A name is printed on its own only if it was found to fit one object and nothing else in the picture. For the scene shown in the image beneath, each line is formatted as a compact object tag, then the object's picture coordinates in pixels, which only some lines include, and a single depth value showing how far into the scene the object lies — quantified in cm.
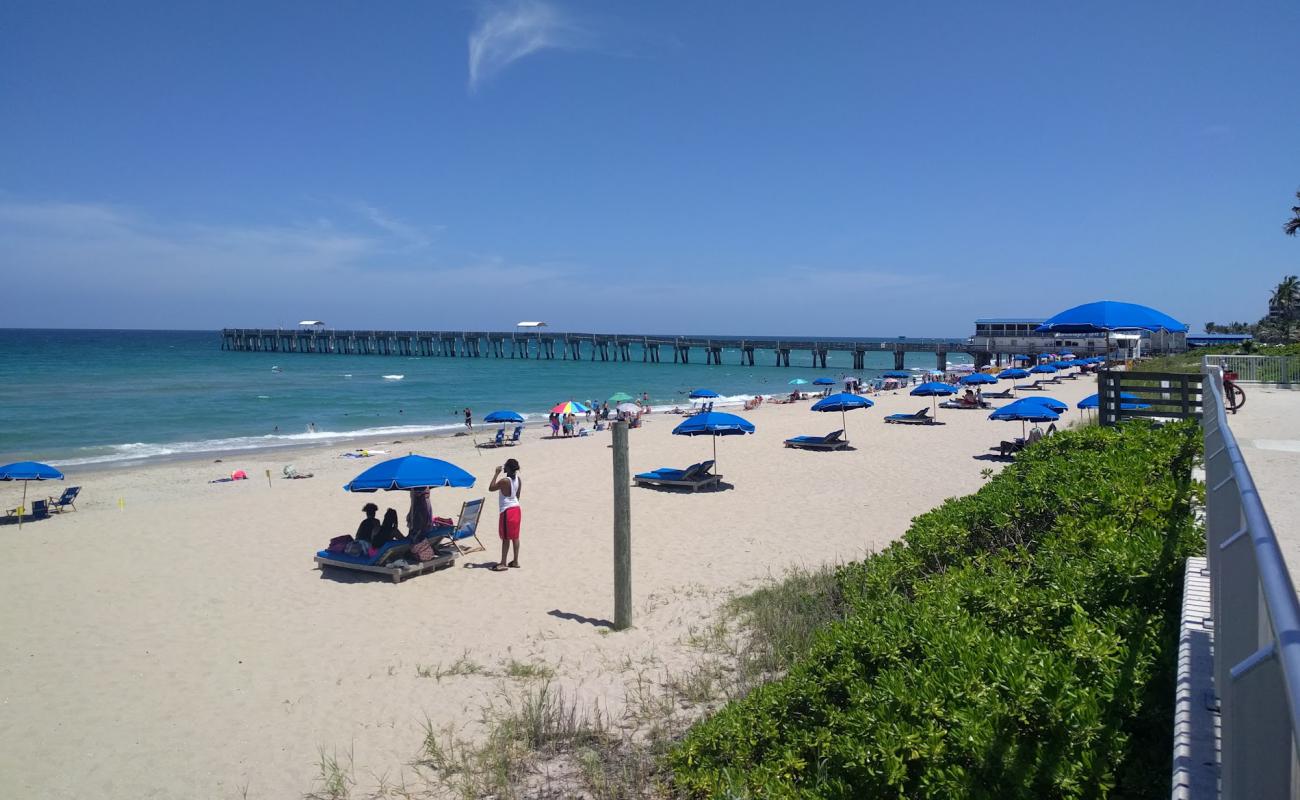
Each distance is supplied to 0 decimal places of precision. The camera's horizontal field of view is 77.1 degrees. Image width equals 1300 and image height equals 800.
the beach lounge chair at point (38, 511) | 1500
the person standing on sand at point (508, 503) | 973
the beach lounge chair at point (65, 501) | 1564
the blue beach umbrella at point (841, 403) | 1981
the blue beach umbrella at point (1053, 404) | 1795
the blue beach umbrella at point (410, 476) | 973
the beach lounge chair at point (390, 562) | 970
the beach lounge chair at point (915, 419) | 2556
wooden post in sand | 778
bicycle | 1250
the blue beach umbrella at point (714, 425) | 1562
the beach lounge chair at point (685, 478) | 1519
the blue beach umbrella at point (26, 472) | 1474
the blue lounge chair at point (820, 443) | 2023
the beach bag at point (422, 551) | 994
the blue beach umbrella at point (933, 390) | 2625
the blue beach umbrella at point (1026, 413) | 1755
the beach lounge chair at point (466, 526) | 1071
